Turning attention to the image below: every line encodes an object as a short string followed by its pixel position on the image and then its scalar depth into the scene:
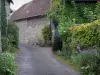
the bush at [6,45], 11.41
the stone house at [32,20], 20.55
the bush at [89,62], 6.38
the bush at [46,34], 18.64
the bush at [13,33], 14.33
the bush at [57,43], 12.85
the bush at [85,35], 7.59
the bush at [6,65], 6.26
